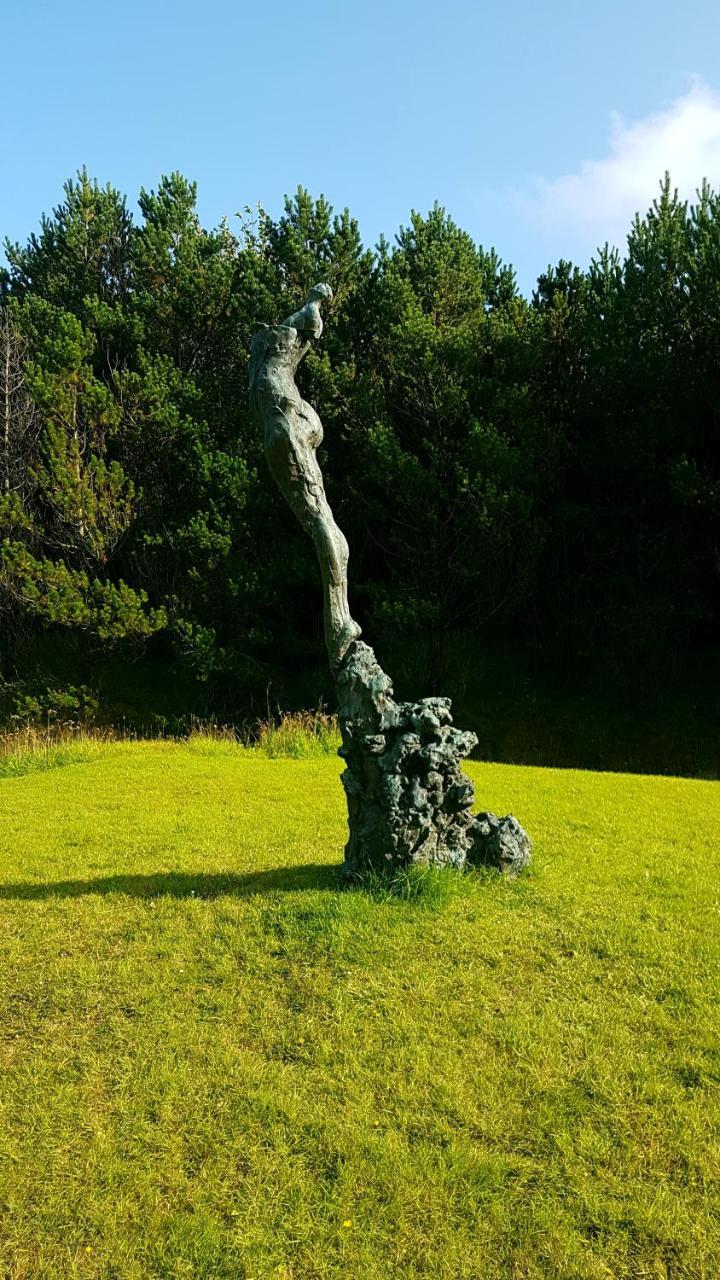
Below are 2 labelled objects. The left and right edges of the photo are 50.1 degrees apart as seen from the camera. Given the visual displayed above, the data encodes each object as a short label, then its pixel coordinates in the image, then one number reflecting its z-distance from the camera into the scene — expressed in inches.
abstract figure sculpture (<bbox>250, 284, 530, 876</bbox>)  195.5
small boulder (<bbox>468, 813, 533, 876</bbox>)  214.1
